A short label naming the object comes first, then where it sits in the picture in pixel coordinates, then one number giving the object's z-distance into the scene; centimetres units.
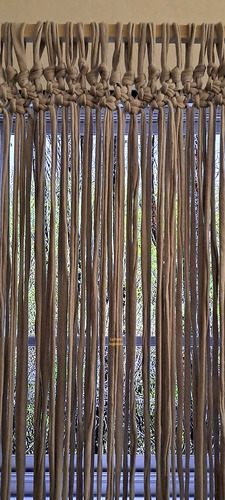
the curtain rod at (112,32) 97
